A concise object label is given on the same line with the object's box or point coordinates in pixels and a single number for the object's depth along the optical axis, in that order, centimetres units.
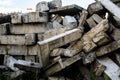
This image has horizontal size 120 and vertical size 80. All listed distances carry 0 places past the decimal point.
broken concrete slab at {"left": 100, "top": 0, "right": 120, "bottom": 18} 446
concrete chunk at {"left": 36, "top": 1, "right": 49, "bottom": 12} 547
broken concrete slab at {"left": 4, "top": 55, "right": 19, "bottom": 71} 524
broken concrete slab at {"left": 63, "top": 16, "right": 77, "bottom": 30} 499
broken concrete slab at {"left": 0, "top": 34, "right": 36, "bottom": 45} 532
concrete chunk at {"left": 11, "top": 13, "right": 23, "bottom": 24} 550
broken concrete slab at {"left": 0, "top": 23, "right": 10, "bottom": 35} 564
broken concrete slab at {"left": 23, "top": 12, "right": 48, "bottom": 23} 529
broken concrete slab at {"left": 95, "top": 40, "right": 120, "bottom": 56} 421
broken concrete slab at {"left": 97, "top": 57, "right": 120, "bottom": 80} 401
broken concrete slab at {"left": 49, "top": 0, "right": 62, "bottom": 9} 557
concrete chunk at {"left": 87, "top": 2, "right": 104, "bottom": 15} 485
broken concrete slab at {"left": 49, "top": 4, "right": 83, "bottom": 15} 512
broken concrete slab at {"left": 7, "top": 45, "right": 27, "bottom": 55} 548
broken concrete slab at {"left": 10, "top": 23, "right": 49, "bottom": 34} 536
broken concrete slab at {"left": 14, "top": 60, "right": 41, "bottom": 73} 449
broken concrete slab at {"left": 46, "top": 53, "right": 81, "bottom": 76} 428
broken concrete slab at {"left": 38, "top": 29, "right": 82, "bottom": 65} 440
